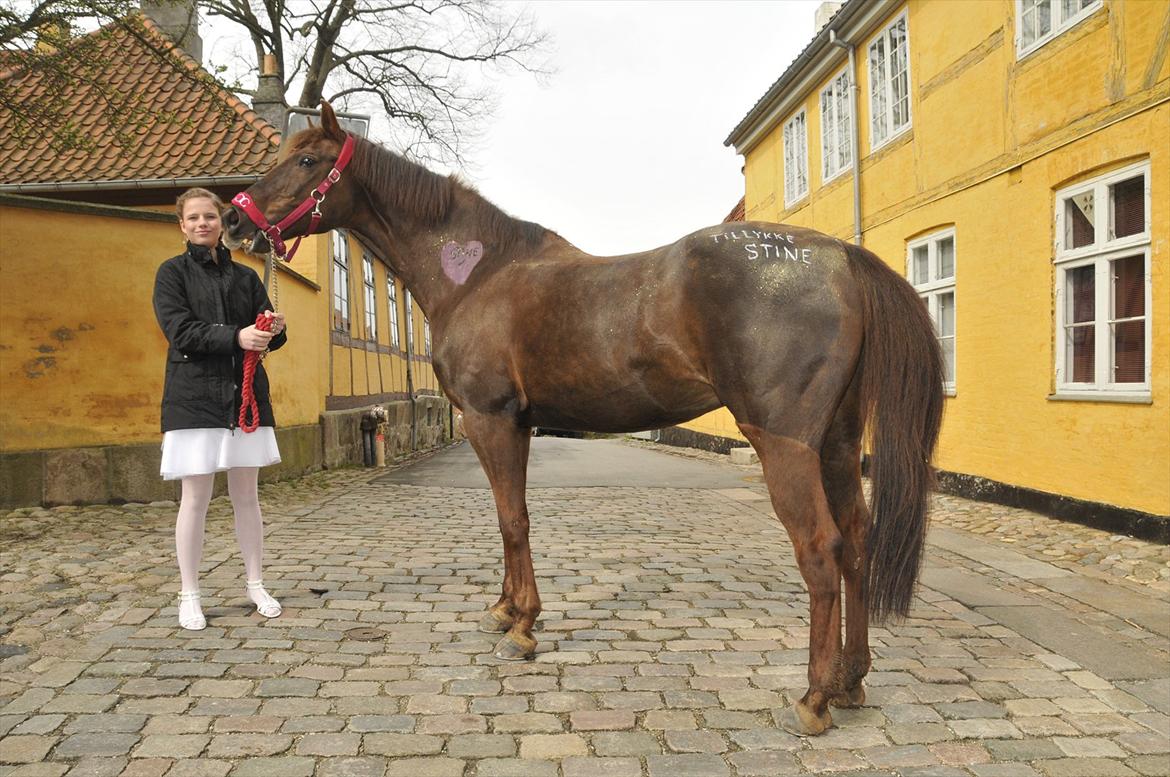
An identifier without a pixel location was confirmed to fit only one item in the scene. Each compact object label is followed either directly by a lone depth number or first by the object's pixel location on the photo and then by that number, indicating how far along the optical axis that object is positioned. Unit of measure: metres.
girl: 3.65
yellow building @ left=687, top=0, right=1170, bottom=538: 6.51
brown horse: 2.64
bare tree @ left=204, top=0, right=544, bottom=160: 18.50
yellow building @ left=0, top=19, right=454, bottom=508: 7.37
